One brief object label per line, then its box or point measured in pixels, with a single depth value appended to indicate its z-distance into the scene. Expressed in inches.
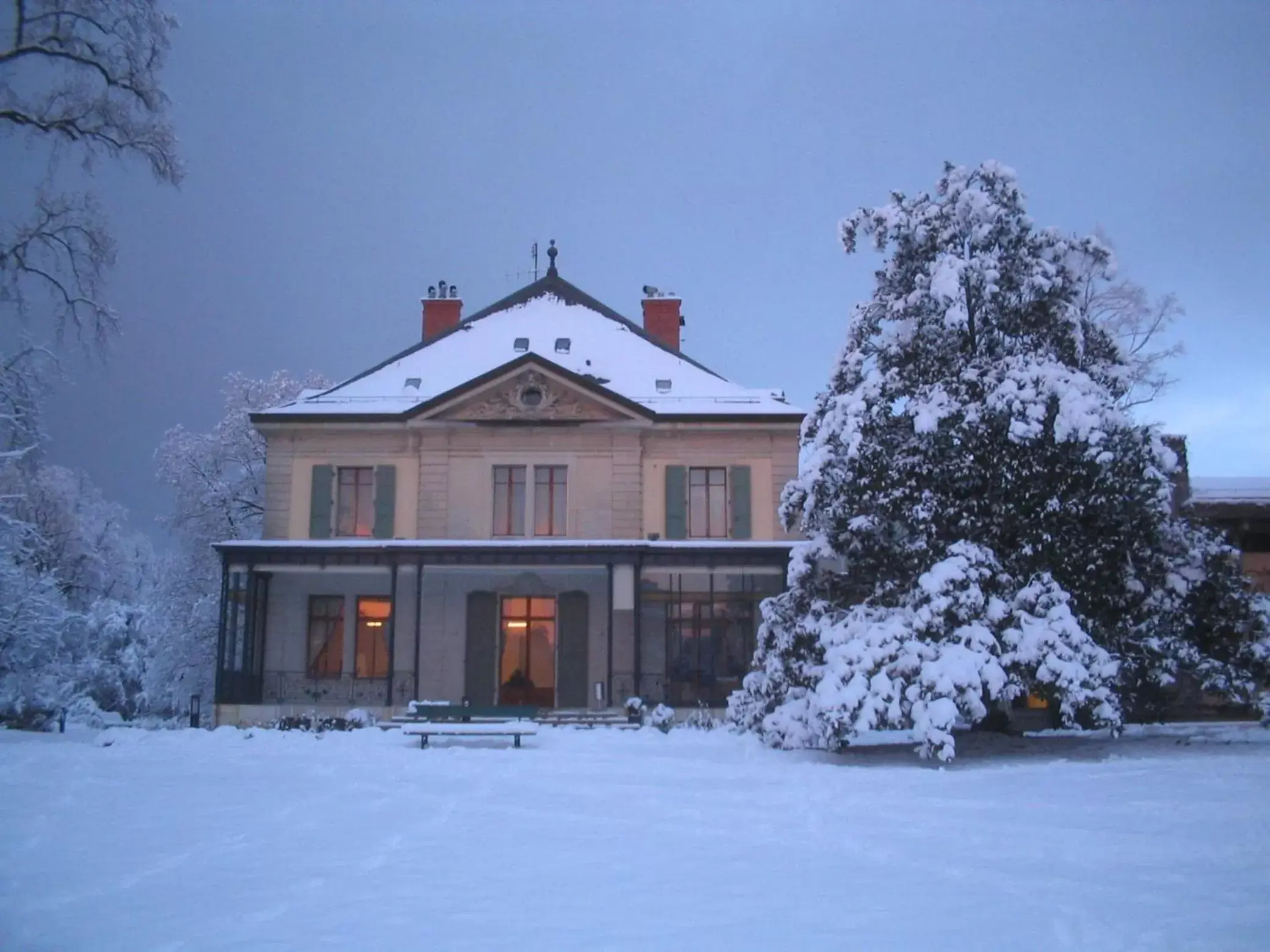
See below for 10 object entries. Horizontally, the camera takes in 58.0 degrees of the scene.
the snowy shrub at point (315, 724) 762.2
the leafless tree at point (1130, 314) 863.1
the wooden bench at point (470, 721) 655.8
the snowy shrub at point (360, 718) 770.2
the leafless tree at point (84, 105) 556.1
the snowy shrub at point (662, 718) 768.3
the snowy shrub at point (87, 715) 1051.3
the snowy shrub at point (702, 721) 807.7
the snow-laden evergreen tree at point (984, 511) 550.3
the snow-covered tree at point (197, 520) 1160.2
